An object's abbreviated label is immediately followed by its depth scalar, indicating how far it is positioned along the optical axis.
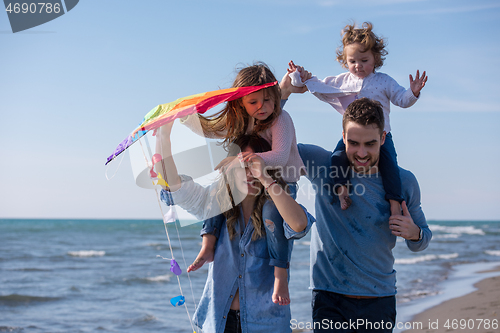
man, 2.51
